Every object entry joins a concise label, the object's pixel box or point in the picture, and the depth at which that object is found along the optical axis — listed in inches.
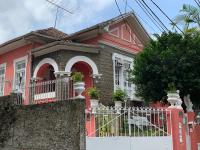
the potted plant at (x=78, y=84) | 321.4
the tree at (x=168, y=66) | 421.4
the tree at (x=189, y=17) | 647.3
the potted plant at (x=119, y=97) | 460.0
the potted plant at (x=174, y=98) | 340.1
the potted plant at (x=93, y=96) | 434.0
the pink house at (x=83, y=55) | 499.4
